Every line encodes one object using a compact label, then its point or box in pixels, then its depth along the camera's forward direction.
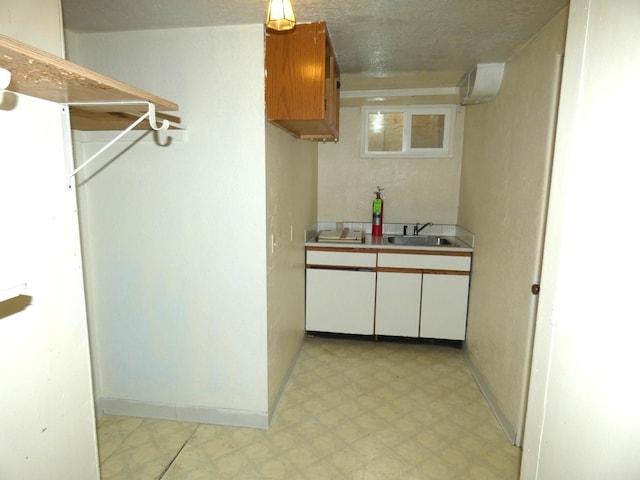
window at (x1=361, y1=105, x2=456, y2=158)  3.37
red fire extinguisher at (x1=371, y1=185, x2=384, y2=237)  3.47
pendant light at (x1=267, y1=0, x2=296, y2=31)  1.08
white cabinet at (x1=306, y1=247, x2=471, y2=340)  2.96
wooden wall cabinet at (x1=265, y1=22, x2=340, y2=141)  1.77
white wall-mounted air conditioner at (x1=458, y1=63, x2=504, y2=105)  2.31
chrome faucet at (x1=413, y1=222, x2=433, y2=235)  3.47
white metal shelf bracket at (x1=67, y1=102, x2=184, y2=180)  1.08
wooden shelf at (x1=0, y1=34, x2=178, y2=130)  0.70
